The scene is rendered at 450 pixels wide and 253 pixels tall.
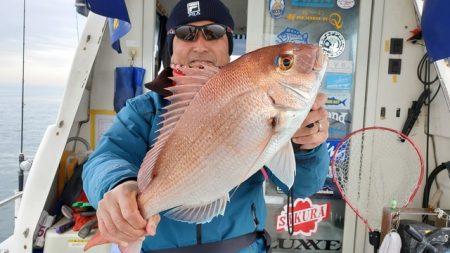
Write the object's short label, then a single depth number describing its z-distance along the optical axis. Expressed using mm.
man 978
